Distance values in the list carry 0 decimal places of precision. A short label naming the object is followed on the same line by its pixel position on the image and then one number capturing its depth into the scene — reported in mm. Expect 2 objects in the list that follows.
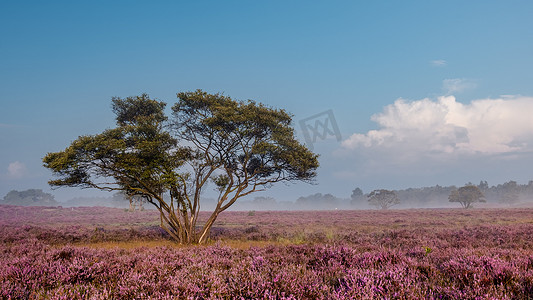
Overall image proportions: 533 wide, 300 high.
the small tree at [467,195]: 93938
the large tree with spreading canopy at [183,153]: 14234
